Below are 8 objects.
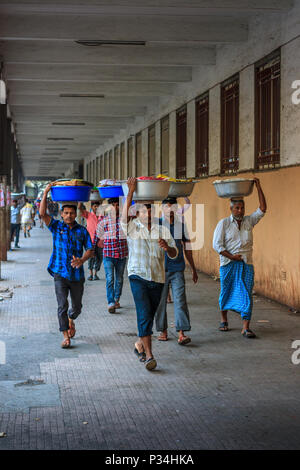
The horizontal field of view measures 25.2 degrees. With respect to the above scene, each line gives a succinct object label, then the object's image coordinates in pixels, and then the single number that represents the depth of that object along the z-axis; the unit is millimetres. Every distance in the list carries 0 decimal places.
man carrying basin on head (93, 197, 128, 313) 10562
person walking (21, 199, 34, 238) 30062
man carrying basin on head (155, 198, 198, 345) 8188
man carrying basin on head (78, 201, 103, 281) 13711
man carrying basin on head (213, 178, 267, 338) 8656
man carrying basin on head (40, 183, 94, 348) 7871
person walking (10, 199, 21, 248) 23000
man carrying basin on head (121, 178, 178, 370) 6879
